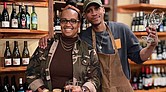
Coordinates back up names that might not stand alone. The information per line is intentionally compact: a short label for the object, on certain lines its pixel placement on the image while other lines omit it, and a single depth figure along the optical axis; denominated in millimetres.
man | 1939
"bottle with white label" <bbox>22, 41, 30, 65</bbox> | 2703
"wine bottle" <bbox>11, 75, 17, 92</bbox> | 2777
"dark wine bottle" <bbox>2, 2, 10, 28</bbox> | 2680
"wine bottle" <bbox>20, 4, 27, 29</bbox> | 2680
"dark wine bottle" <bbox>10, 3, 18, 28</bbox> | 2631
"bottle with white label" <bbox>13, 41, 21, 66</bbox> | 2680
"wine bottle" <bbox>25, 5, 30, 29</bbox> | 2713
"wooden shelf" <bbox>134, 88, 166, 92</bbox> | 3465
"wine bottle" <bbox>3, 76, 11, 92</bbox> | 2740
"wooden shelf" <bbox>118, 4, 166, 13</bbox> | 3330
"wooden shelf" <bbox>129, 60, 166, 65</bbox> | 3434
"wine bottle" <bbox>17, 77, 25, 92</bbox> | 2791
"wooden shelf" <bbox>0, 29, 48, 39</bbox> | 2578
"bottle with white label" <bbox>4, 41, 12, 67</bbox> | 2607
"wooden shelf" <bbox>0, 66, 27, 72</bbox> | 2545
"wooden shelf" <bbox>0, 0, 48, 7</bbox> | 2794
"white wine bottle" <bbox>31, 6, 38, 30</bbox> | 2767
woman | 1788
